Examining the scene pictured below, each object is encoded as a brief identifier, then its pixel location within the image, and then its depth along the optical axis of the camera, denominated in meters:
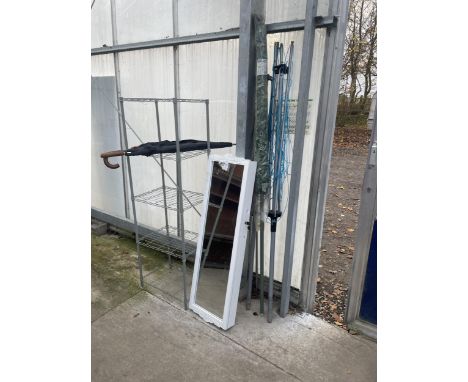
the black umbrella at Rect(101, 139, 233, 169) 1.99
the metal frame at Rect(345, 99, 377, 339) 1.87
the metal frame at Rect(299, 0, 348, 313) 1.83
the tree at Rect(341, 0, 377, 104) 7.05
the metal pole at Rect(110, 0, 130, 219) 2.93
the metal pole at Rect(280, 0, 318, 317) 1.76
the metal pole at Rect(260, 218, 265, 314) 2.17
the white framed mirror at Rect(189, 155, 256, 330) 2.06
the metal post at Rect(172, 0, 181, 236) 2.48
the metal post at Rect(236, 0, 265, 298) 1.86
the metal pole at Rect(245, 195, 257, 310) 2.22
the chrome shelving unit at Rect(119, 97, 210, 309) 2.80
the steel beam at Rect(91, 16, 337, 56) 1.81
